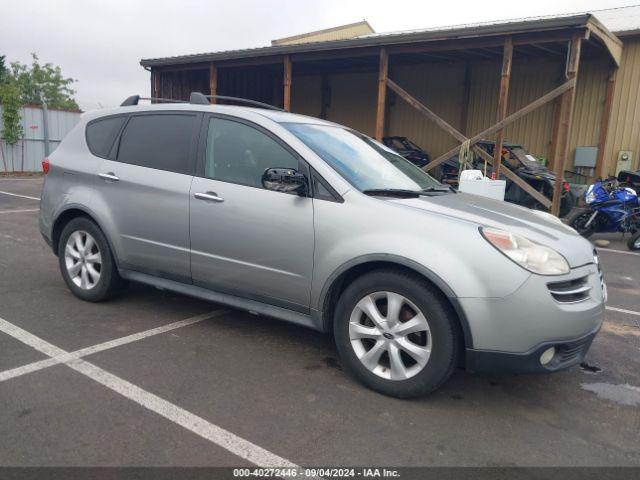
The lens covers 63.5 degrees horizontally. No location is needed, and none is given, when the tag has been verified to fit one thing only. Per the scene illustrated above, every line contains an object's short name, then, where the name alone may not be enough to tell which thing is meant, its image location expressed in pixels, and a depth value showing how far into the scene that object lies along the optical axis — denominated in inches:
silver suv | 110.9
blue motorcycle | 356.8
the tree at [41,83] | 1967.3
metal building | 416.2
